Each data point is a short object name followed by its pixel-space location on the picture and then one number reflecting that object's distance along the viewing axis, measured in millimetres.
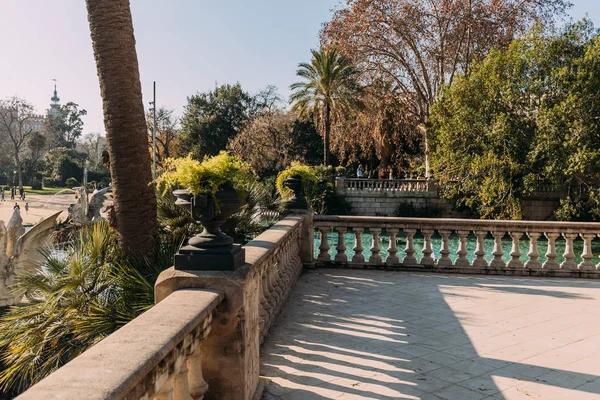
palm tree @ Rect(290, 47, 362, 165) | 33031
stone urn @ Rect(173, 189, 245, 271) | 3469
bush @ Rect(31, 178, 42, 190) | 66625
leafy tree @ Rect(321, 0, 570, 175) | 28406
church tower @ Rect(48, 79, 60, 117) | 159688
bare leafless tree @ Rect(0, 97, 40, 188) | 59772
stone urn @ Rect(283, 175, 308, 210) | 9117
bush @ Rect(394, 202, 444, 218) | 32844
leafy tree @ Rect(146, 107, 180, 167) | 57184
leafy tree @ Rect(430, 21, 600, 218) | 23078
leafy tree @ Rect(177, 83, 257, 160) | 49844
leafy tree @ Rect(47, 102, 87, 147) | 99125
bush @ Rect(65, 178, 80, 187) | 63659
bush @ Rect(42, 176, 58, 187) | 66188
